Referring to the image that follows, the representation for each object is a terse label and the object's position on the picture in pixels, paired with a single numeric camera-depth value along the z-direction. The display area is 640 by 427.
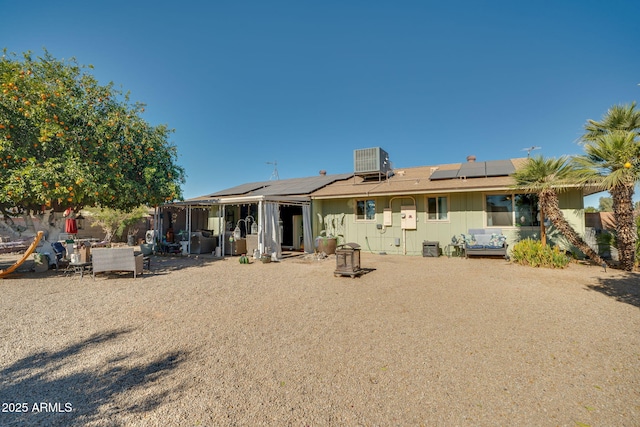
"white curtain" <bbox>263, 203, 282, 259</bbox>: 11.59
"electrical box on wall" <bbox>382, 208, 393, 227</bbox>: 12.75
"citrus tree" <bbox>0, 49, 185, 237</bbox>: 7.51
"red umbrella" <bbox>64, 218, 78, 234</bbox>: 9.31
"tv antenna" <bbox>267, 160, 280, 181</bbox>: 22.64
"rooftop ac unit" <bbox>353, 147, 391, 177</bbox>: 14.30
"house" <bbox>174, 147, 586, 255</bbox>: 10.69
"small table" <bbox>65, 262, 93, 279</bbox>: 8.17
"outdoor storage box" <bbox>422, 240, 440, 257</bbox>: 11.46
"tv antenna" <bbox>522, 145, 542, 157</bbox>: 11.14
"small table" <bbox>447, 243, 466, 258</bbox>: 11.20
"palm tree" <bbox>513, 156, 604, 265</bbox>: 8.86
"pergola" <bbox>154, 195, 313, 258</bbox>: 11.53
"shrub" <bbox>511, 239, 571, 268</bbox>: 8.55
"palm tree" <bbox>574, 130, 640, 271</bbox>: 7.70
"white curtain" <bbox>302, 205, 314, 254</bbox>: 13.54
